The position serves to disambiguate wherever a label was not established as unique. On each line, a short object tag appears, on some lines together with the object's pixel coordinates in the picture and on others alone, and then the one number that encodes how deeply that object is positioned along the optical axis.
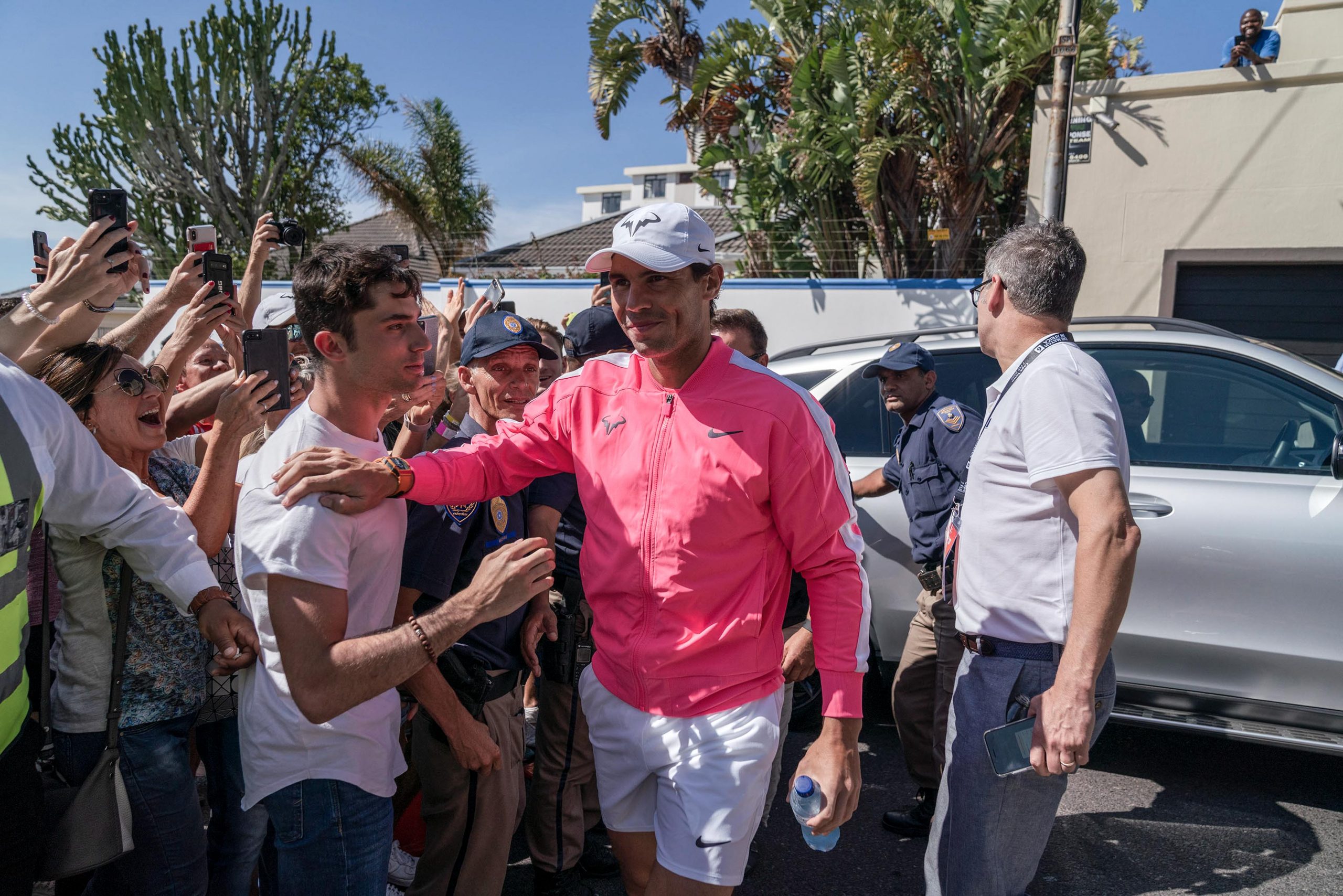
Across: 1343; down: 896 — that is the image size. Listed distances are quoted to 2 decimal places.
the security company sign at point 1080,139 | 9.52
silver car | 3.45
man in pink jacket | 2.00
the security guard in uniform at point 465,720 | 2.31
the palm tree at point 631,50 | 15.17
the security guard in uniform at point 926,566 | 3.58
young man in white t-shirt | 1.83
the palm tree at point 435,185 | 19.91
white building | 46.16
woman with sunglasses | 2.19
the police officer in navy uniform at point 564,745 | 3.05
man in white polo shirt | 2.05
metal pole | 7.96
